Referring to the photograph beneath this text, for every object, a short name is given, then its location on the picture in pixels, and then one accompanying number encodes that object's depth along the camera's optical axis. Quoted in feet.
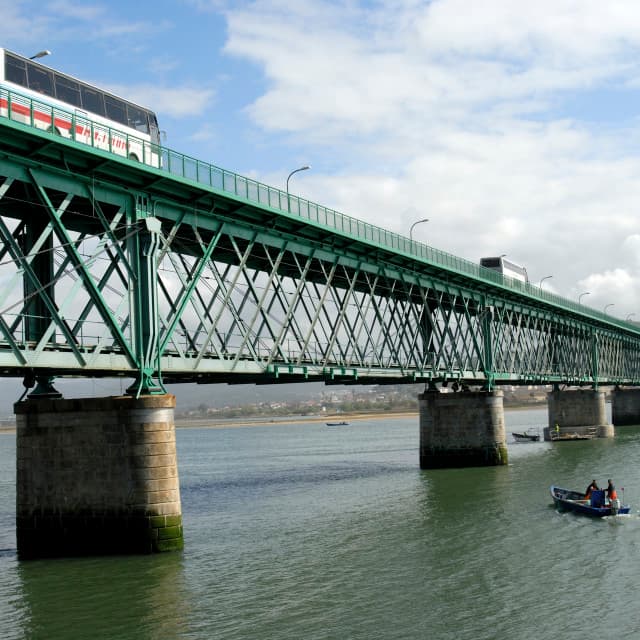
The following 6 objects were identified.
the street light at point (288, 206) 146.46
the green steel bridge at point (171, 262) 101.30
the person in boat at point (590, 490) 139.15
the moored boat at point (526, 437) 355.77
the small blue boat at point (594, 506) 134.62
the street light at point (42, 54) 110.32
